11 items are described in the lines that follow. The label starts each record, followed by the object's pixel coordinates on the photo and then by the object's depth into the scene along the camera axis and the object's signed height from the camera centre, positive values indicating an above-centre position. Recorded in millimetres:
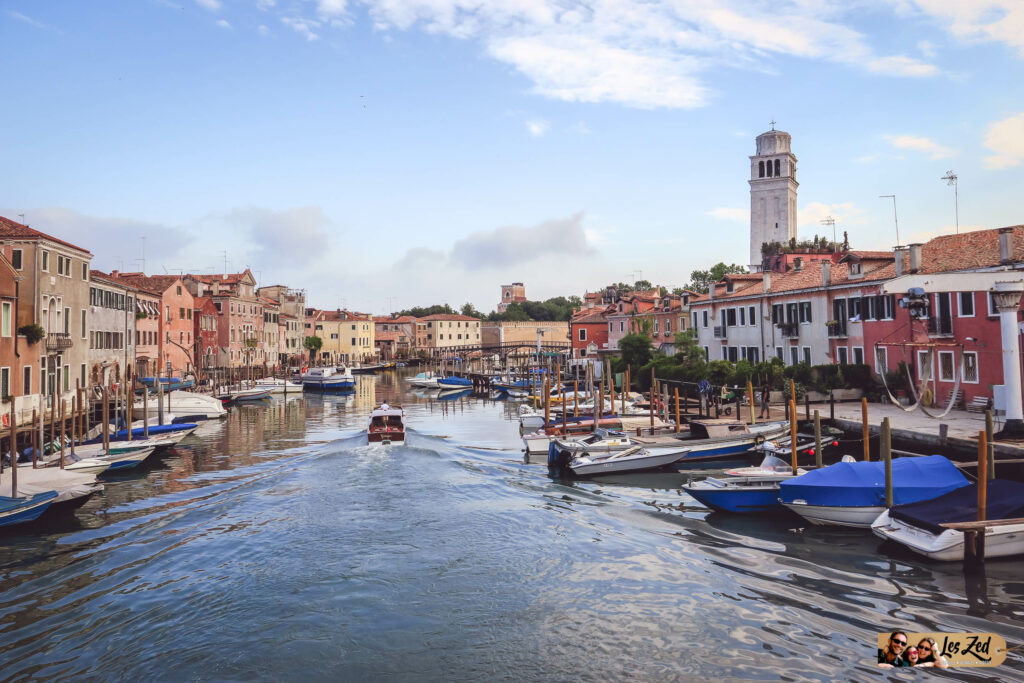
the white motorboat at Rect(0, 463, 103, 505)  17469 -3079
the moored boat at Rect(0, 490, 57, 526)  16031 -3331
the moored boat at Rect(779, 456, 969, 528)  15156 -3004
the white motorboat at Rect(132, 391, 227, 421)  40094 -2518
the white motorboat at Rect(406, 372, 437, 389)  67000 -2166
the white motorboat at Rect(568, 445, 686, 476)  22734 -3482
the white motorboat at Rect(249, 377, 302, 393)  60906 -2182
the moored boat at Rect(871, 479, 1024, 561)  12672 -3225
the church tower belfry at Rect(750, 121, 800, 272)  71938 +16781
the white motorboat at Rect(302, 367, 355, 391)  66312 -1916
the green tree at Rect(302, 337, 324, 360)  96125 +2424
